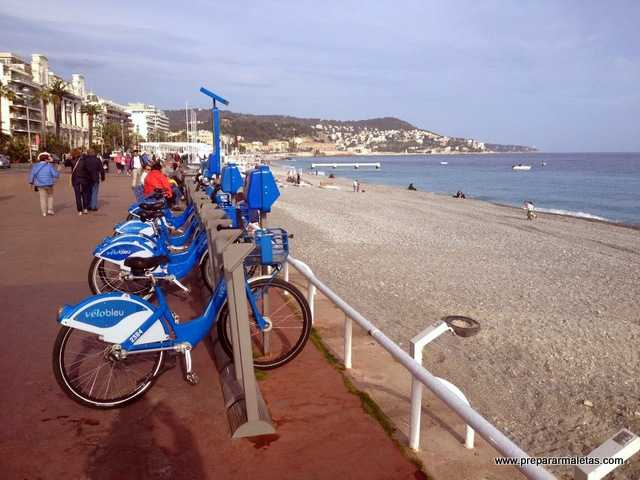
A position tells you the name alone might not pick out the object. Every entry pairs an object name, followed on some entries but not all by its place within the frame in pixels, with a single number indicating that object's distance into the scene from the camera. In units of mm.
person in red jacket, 9682
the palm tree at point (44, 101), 83562
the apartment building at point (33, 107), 81312
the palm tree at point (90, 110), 86688
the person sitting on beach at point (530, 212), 25359
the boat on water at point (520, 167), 111562
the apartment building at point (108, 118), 112500
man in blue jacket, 12688
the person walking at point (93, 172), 13414
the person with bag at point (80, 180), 13258
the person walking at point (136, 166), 22681
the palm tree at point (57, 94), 75562
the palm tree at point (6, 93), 69244
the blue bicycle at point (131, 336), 3500
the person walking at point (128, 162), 36569
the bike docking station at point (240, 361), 3131
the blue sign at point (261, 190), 4203
